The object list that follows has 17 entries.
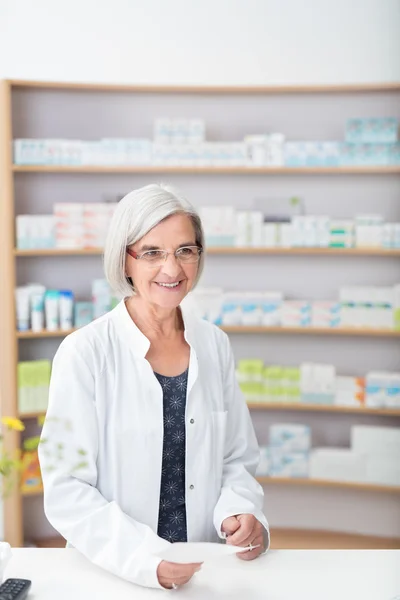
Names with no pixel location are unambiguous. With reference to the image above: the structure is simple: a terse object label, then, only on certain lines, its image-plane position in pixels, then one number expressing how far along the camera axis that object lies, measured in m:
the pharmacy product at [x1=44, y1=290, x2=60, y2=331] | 4.02
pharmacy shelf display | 3.91
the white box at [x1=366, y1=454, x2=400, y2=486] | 4.09
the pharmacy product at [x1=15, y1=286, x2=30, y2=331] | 3.98
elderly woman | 1.75
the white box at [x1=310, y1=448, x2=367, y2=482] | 4.12
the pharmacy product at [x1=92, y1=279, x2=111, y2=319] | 4.07
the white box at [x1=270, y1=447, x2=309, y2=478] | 4.16
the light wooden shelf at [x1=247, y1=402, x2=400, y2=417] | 4.05
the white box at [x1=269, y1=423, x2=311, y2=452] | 4.16
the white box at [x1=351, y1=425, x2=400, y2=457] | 4.07
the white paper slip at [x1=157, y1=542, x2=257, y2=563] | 1.52
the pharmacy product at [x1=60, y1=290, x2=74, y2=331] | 4.03
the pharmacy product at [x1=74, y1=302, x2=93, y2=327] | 4.09
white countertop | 1.52
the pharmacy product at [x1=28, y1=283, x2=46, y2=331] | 3.99
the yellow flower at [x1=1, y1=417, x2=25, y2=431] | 1.16
